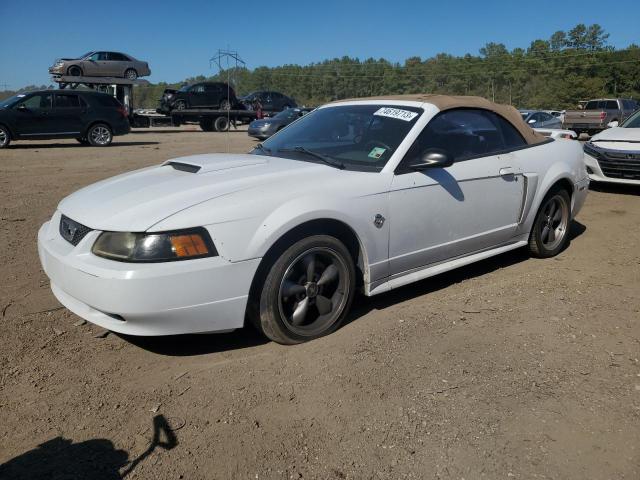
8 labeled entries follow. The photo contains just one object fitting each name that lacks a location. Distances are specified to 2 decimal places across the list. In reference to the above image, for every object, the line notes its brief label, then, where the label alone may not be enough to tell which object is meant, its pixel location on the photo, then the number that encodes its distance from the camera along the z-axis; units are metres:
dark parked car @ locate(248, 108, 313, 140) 19.69
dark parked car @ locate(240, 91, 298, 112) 30.55
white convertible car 2.94
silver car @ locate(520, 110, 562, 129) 20.95
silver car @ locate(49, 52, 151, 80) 23.94
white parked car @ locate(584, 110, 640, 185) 8.45
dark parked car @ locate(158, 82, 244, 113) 26.45
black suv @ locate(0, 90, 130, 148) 15.52
